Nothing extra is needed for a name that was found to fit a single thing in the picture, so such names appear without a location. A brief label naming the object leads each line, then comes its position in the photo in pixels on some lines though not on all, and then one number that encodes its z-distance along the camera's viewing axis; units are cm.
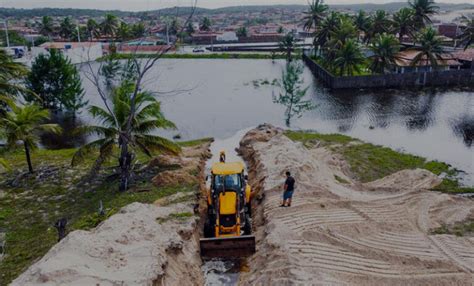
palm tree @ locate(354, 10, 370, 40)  6069
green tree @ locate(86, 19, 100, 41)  8218
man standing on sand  1529
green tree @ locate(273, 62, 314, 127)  3319
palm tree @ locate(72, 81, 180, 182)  1895
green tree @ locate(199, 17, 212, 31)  11644
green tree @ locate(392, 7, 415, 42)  5672
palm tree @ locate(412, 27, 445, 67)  4447
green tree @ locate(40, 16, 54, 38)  8744
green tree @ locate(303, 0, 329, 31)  6109
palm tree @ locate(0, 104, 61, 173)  1969
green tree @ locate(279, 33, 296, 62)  6550
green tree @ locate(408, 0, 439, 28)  5716
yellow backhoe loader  1368
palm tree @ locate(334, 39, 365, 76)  4447
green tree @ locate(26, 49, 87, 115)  3388
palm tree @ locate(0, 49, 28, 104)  1982
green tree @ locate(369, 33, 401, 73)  4372
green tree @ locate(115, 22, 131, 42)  6163
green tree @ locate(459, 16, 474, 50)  5025
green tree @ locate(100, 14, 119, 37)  7625
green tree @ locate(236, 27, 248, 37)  10500
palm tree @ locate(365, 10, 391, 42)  5788
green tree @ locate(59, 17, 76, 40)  8638
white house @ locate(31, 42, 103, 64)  6084
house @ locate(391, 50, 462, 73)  4772
